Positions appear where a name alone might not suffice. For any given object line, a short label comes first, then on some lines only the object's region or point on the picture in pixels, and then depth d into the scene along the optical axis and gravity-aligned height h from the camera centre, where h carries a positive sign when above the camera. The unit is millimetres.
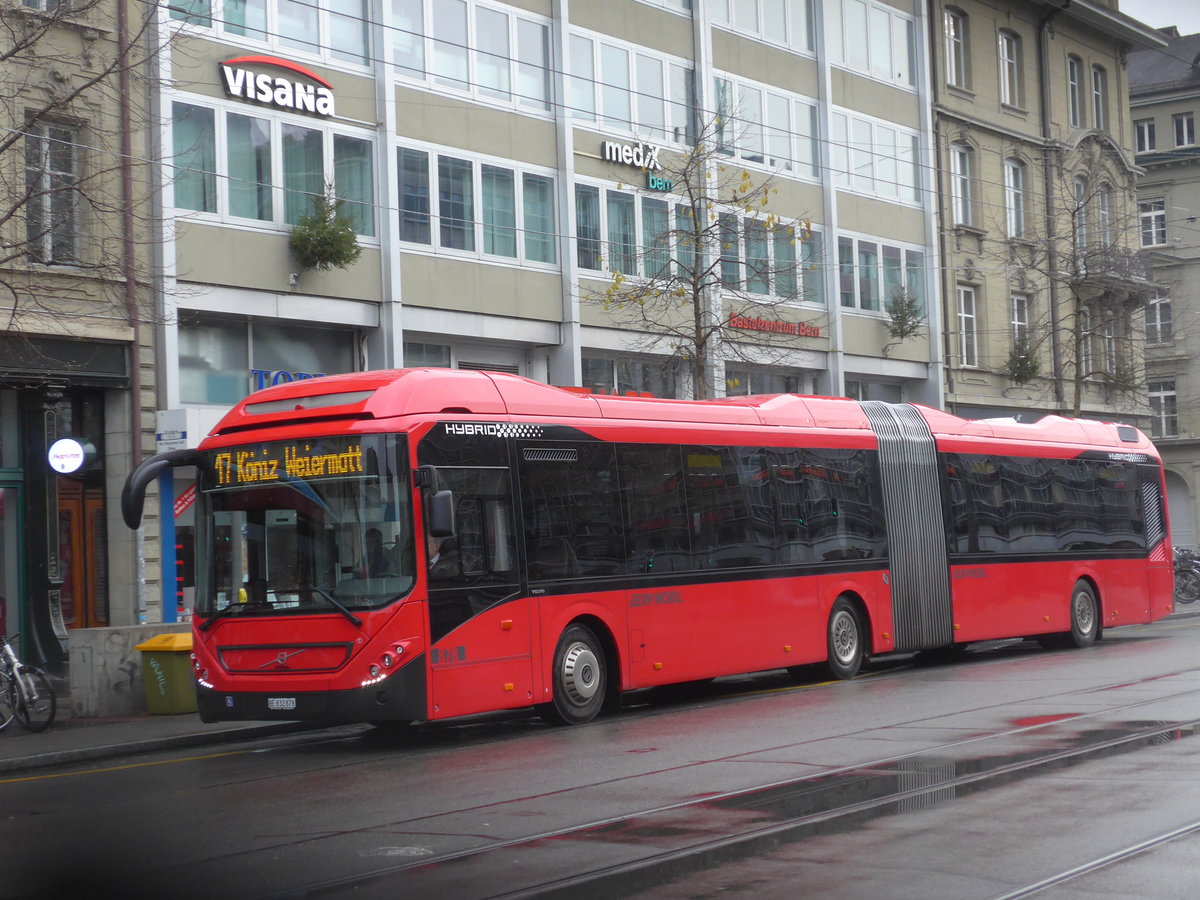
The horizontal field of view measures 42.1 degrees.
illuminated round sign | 19781 +1259
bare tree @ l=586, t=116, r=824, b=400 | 23641 +4522
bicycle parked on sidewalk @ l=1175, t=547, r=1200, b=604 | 35656 -1614
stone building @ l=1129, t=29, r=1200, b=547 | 61000 +9624
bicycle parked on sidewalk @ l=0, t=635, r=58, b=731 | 15281 -1357
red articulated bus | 12703 -92
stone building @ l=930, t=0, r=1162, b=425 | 38375 +8117
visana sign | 22094 +6681
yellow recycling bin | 16453 -1326
